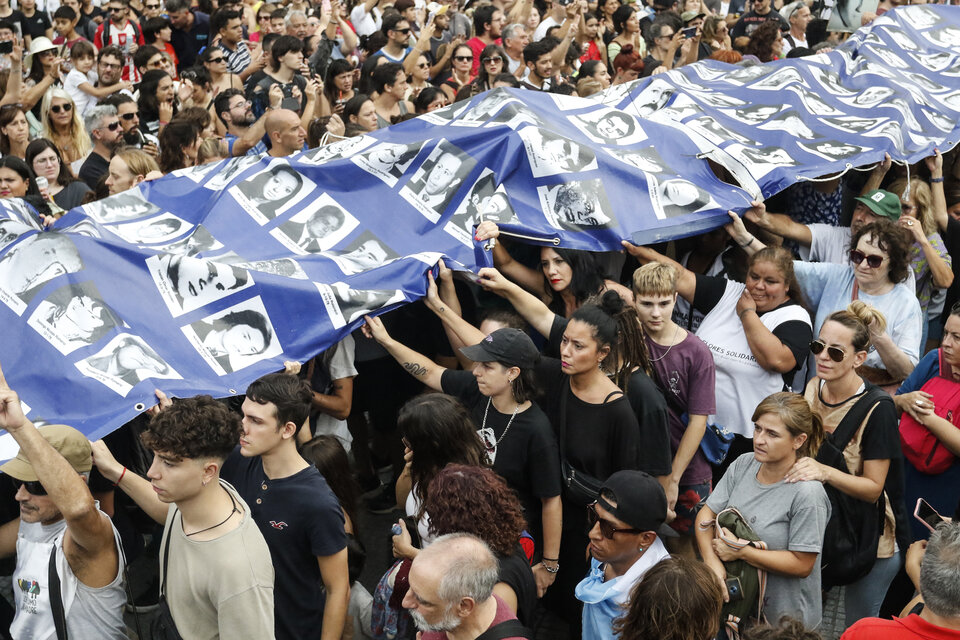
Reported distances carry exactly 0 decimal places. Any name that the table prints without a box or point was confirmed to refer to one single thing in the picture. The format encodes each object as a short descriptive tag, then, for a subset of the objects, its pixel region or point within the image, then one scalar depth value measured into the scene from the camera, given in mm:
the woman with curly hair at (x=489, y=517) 3312
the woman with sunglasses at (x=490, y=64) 8773
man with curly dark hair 3188
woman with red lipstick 5188
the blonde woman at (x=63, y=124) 7633
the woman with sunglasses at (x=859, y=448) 3924
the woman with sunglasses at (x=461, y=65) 9398
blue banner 4297
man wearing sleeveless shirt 3283
